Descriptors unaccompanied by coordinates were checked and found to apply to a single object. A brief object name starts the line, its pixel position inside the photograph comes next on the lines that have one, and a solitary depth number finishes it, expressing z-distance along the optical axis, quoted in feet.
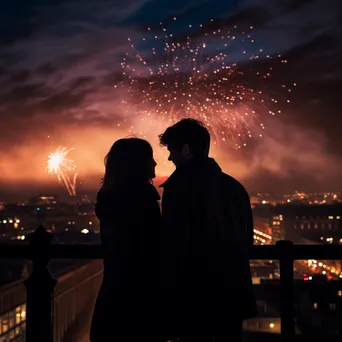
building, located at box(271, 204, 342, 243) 323.57
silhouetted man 9.11
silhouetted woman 9.43
